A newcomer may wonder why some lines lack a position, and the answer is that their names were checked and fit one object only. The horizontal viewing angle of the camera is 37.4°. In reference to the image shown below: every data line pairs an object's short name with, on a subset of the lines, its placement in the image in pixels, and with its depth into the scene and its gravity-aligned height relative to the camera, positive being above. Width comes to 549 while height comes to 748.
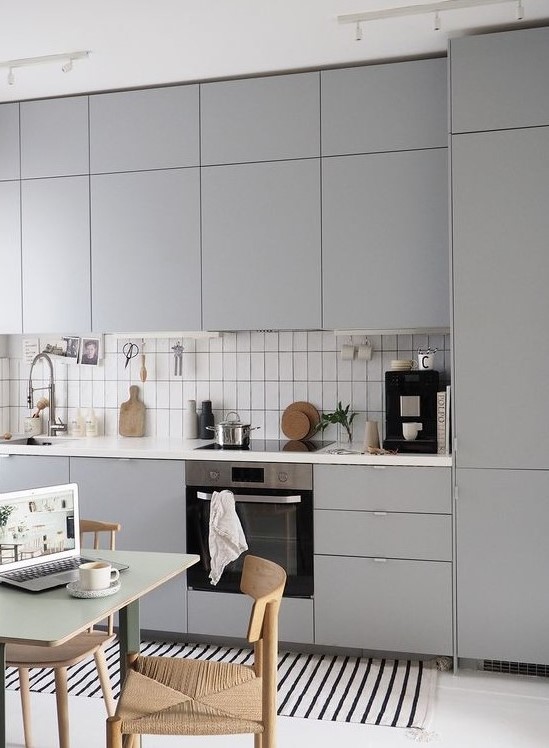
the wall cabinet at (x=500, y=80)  3.26 +1.21
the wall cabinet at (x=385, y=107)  3.54 +1.21
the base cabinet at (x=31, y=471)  3.94 -0.44
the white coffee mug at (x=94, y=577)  2.12 -0.52
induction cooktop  3.75 -0.32
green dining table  1.88 -0.57
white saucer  2.11 -0.55
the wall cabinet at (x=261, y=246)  3.73 +0.63
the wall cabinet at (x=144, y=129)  3.88 +1.22
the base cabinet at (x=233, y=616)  3.59 -1.07
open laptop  2.28 -0.46
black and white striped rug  3.07 -1.25
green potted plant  3.94 -0.20
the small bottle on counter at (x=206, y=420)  4.21 -0.21
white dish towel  3.62 -0.67
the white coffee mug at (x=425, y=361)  3.76 +0.08
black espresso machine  3.65 -0.12
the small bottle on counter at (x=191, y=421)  4.23 -0.22
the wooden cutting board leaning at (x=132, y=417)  4.35 -0.20
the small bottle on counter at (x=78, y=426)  4.41 -0.25
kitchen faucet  4.45 -0.11
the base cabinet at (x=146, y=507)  3.76 -0.60
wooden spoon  4.36 +0.05
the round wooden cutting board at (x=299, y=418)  4.09 -0.20
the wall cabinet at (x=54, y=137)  4.03 +1.22
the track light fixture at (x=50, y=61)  3.47 +1.39
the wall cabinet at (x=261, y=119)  3.72 +1.22
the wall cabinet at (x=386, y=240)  3.56 +0.62
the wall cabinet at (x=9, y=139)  4.12 +1.23
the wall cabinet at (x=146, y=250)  3.90 +0.63
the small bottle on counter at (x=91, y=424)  4.39 -0.24
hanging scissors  4.39 +0.16
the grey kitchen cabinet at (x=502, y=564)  3.29 -0.76
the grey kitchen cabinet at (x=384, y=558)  3.41 -0.77
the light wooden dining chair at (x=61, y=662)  2.48 -0.86
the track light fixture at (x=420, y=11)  3.02 +1.39
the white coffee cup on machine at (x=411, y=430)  3.63 -0.23
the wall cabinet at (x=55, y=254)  4.06 +0.64
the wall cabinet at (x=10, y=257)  4.15 +0.64
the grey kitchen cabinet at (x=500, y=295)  3.28 +0.34
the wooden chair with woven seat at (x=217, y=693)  2.02 -0.83
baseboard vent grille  3.38 -1.22
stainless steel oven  3.59 -0.61
